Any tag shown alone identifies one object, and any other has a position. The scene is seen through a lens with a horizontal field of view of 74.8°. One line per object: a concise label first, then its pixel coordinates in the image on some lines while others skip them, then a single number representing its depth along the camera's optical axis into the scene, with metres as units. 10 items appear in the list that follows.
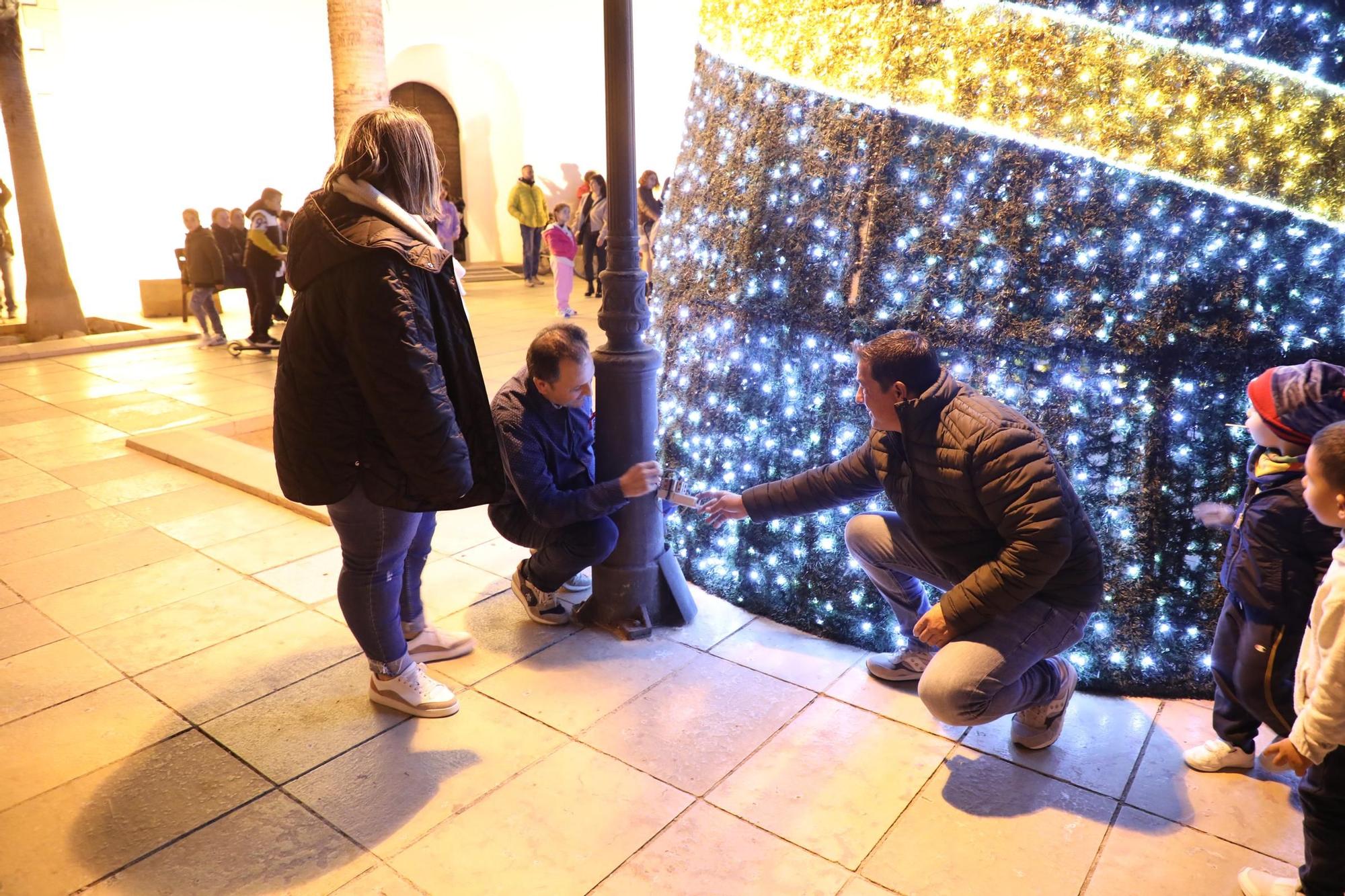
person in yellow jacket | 14.46
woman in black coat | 2.39
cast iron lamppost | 3.00
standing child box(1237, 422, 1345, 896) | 1.86
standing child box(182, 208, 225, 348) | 9.62
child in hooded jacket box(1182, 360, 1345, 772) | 2.25
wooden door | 16.12
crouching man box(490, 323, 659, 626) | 3.07
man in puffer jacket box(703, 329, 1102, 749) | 2.38
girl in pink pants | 11.16
